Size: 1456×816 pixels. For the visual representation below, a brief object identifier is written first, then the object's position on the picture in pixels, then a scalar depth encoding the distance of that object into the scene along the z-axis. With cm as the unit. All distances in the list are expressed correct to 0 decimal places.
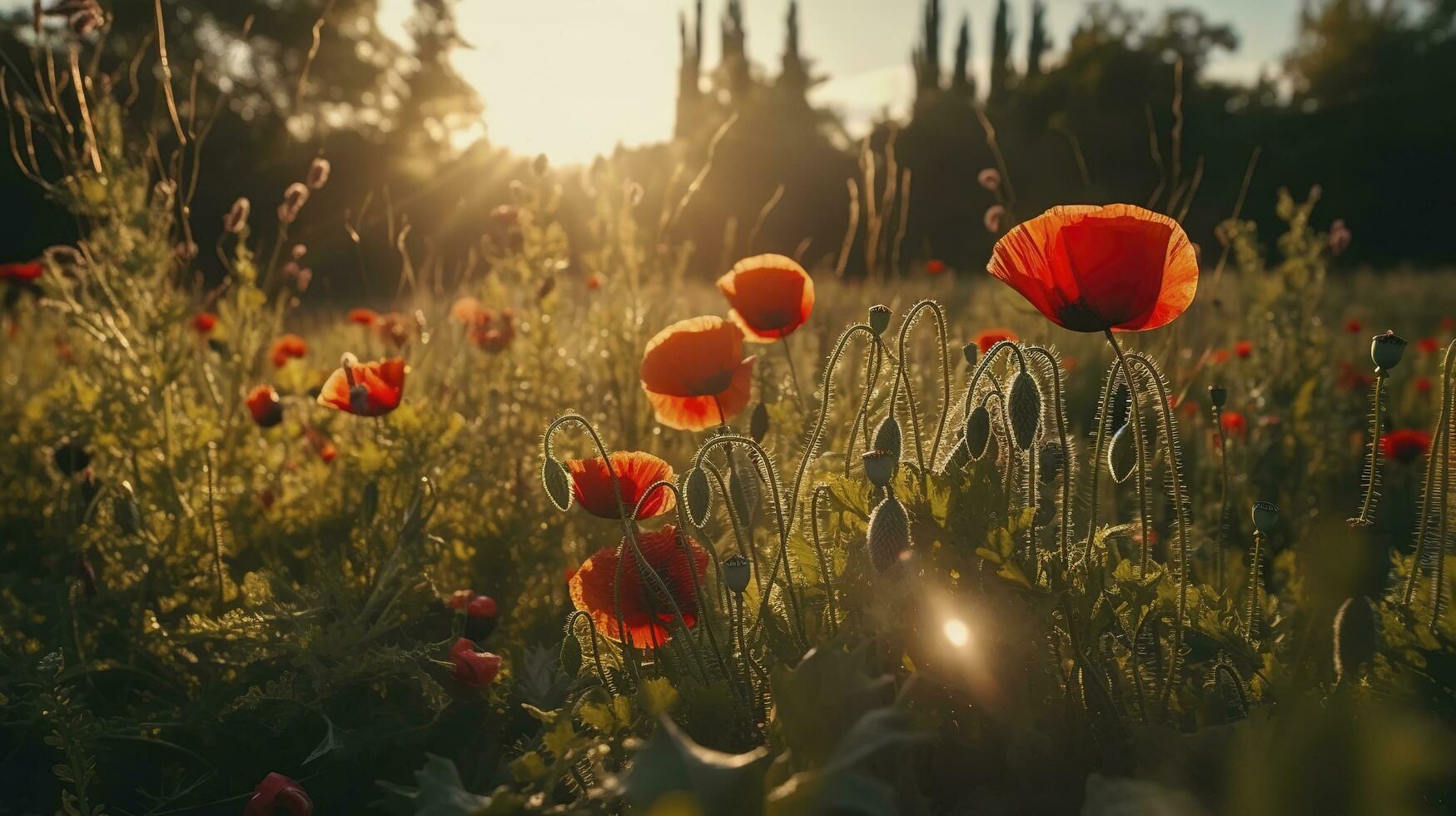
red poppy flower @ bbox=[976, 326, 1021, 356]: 75
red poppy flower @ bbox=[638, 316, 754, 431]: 57
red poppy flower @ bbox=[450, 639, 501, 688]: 57
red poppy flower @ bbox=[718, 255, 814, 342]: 64
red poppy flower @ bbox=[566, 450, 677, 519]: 53
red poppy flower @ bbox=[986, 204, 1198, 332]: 45
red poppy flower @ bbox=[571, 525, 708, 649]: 51
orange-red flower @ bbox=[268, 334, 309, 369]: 115
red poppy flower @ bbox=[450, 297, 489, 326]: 112
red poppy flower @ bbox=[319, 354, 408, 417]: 71
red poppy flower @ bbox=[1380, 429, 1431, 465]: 95
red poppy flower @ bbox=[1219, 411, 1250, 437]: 102
